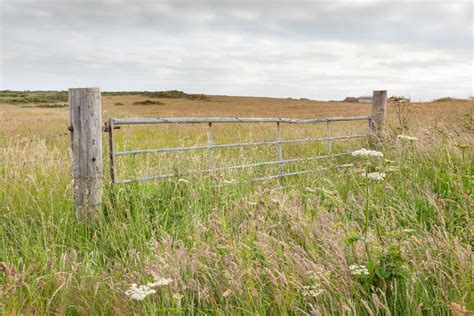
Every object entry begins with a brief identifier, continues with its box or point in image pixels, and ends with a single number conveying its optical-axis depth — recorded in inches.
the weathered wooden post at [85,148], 180.4
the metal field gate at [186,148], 197.0
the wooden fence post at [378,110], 387.2
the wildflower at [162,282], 84.0
